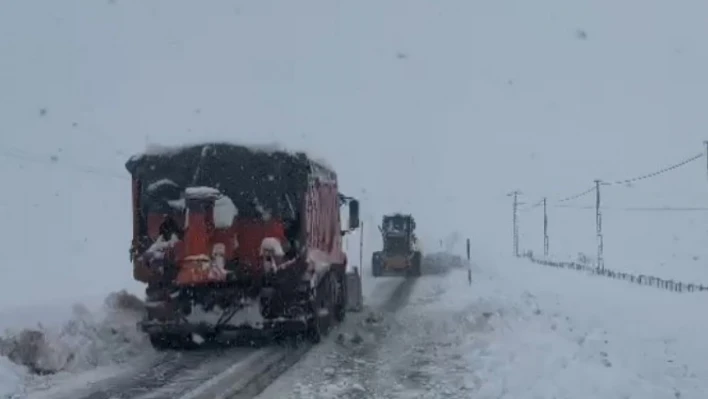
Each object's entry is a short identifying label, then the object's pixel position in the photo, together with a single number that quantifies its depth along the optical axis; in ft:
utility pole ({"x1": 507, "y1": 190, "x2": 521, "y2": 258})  303.72
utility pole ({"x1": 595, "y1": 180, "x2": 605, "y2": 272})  206.18
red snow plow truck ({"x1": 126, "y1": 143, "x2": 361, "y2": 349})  50.70
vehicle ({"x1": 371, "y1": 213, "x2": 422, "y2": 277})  158.71
